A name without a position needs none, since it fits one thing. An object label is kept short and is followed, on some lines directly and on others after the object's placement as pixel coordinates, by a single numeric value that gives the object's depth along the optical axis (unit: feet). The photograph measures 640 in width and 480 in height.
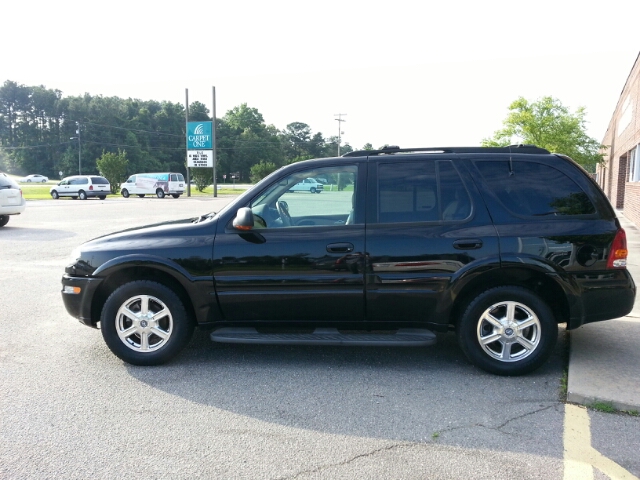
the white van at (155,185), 137.18
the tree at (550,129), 102.12
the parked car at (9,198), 50.24
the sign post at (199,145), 152.25
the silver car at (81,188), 123.03
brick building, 54.08
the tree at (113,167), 153.69
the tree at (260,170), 233.14
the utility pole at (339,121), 270.26
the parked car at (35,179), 287.89
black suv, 14.19
